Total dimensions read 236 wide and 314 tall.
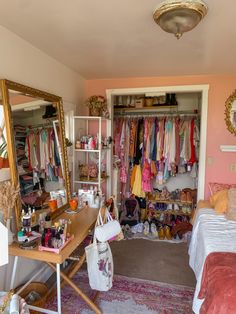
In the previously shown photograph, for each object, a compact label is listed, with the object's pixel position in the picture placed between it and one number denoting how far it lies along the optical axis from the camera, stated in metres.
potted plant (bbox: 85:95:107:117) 2.96
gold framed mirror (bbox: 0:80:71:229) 1.77
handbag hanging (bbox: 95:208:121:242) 1.80
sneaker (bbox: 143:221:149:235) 3.52
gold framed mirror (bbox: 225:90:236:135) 2.87
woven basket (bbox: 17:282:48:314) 1.87
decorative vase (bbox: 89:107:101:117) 2.98
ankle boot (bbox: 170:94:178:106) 3.53
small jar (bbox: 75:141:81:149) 2.95
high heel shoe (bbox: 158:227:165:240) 3.43
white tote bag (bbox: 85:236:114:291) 1.82
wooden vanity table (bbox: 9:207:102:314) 1.52
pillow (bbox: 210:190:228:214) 2.54
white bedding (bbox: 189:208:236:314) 1.87
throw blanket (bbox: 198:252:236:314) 1.32
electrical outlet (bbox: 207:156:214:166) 3.01
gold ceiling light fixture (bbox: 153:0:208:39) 1.27
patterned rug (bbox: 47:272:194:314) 1.95
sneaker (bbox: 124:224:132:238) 3.45
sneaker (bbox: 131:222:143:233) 3.60
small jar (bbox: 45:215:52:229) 1.82
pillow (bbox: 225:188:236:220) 2.42
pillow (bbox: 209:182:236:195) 2.89
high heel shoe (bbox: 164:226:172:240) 3.42
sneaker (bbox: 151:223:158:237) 3.49
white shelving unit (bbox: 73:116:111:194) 2.90
